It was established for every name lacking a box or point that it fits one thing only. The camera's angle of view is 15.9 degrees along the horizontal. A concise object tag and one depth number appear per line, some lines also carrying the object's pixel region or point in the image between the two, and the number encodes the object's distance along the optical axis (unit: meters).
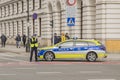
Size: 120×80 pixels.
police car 26.62
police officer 27.36
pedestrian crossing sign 28.03
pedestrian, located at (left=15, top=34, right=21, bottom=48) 50.00
